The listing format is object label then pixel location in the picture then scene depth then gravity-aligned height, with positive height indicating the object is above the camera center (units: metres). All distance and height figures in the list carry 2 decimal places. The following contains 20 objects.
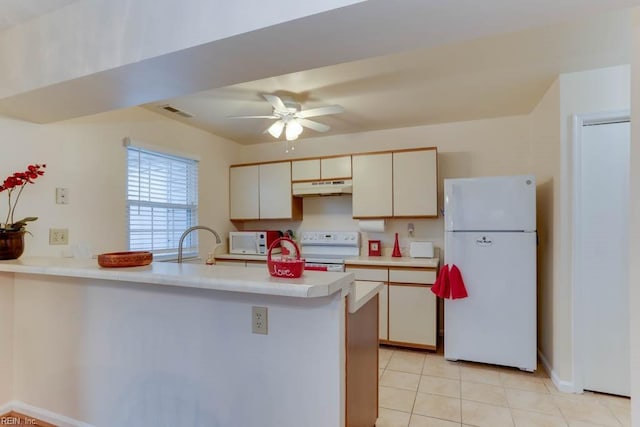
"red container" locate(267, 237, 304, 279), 1.33 -0.21
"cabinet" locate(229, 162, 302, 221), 3.87 +0.29
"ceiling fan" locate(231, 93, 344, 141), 2.58 +0.84
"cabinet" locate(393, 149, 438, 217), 3.27 +0.34
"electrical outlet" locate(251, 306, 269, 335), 1.47 -0.47
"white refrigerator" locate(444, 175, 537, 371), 2.66 -0.42
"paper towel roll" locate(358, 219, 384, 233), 3.54 -0.09
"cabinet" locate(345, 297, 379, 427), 1.47 -0.76
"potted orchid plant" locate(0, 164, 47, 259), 1.92 -0.02
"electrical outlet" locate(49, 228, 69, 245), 2.27 -0.14
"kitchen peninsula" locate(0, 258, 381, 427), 1.38 -0.65
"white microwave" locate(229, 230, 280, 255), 3.81 -0.29
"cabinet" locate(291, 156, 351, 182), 3.61 +0.55
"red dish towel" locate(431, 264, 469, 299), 2.78 -0.58
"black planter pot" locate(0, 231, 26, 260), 1.92 -0.16
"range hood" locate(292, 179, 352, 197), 3.58 +0.32
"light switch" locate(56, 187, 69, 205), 2.32 +0.15
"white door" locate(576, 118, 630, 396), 2.22 -0.27
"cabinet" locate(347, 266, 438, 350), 3.04 -0.85
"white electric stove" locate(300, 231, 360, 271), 3.71 -0.33
